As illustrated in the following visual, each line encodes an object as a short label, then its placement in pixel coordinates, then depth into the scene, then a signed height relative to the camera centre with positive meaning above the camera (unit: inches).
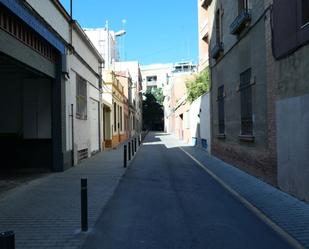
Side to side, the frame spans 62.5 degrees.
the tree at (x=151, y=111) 2216.3 +136.7
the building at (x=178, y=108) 906.5 +82.3
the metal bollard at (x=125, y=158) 378.0 -47.0
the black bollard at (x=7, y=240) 72.9 -32.0
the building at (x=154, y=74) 2797.2 +580.0
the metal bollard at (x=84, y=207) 154.2 -48.4
